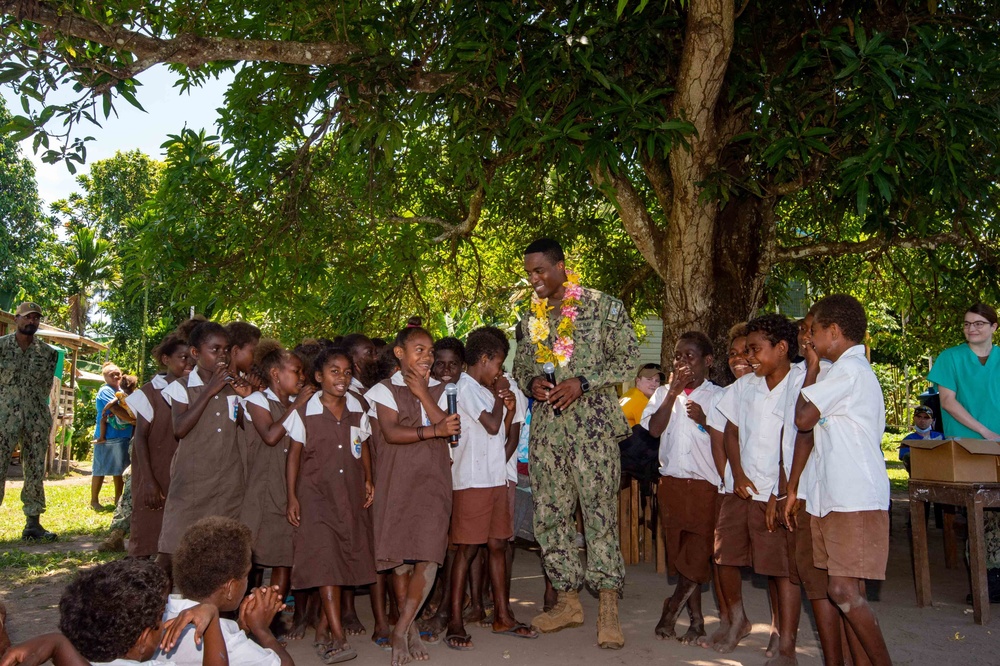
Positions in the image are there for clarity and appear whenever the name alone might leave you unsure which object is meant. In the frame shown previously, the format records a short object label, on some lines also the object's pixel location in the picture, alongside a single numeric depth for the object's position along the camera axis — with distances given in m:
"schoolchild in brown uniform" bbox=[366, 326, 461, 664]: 4.81
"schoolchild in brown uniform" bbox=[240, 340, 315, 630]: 5.29
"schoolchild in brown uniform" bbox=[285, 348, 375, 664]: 5.06
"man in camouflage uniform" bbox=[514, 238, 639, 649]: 5.21
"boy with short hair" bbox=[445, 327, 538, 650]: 5.24
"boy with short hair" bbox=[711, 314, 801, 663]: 4.73
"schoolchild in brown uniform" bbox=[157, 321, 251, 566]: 5.14
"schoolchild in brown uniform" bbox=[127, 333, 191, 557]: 5.78
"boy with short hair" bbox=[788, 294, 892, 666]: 3.94
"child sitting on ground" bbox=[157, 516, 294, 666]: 3.48
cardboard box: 5.79
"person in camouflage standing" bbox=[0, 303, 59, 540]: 8.73
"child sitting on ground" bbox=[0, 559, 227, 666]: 2.94
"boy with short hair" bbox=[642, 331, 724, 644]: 5.38
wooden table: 5.70
